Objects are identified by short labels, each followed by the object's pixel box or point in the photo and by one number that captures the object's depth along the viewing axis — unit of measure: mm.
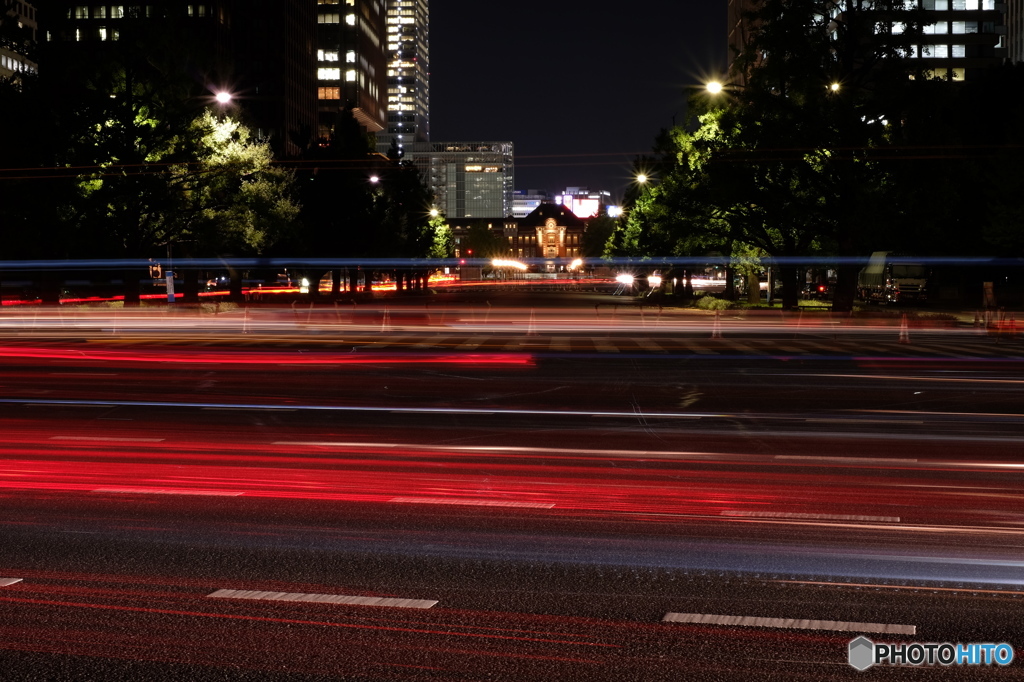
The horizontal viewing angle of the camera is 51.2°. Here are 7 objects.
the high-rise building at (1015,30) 137125
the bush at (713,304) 54719
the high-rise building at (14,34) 49469
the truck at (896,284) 70188
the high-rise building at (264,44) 114500
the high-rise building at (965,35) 128500
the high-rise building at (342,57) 168375
